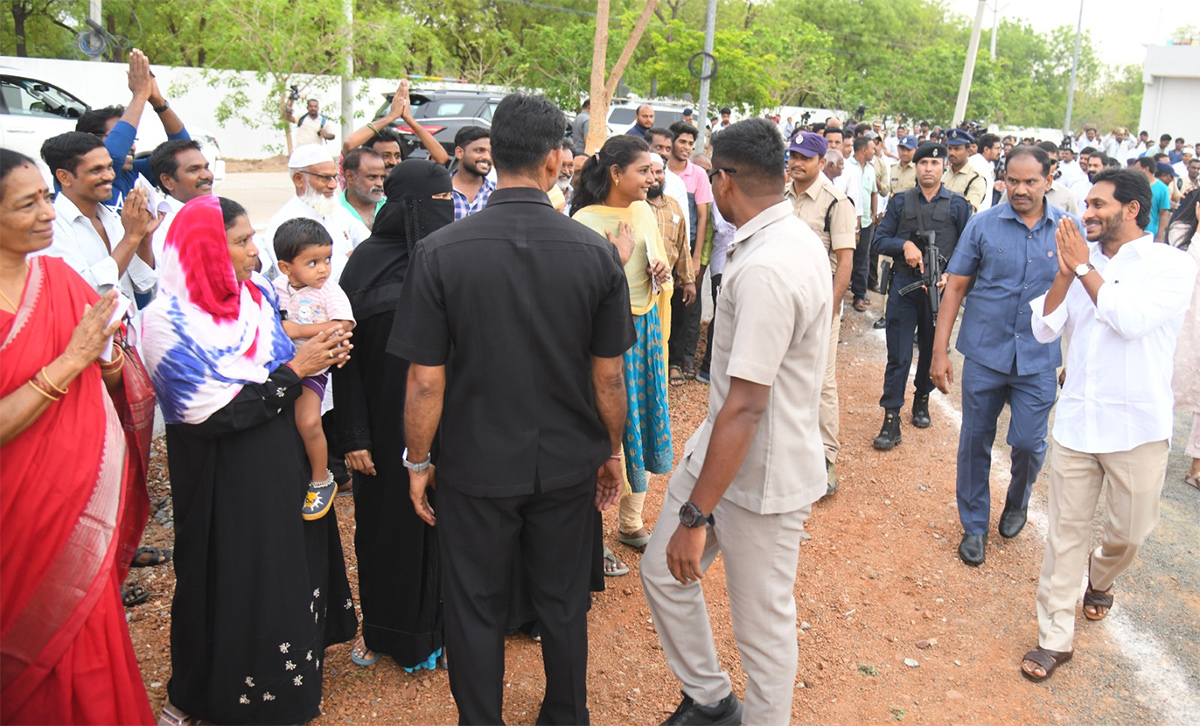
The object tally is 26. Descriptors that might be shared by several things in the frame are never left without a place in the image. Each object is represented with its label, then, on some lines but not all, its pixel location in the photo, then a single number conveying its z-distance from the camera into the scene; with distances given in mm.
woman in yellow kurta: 4379
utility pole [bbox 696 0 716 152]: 14492
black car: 18219
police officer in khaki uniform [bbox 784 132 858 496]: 5781
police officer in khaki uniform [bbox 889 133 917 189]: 10961
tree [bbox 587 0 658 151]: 11521
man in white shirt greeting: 3828
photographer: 11312
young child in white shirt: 3410
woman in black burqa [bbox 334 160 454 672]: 3541
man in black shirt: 2795
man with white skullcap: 5090
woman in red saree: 2537
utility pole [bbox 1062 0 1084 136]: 41781
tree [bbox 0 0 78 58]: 23938
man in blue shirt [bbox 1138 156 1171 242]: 10586
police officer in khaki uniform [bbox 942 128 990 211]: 8789
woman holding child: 2973
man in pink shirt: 7688
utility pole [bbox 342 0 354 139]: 15891
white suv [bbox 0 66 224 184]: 13250
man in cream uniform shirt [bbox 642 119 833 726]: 2832
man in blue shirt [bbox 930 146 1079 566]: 4828
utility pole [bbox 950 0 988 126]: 23750
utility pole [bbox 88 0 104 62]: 15289
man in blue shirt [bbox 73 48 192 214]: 4590
